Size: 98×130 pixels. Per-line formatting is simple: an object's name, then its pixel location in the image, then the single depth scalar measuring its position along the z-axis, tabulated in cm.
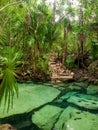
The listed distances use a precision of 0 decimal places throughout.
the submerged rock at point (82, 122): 193
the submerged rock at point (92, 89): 333
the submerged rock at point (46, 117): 198
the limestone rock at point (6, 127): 155
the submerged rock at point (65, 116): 195
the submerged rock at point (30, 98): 234
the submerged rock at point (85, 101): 260
